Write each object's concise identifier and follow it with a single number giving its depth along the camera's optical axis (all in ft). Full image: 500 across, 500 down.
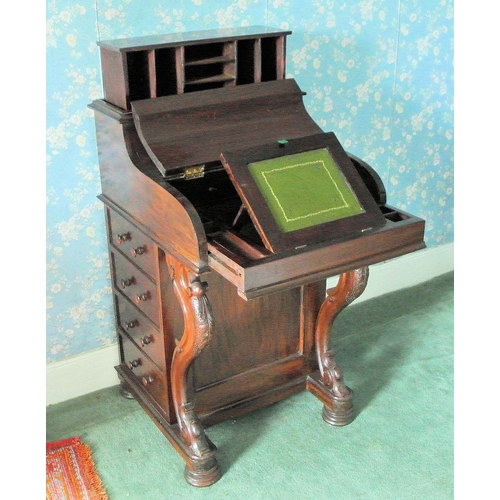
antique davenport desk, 5.79
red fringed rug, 6.93
